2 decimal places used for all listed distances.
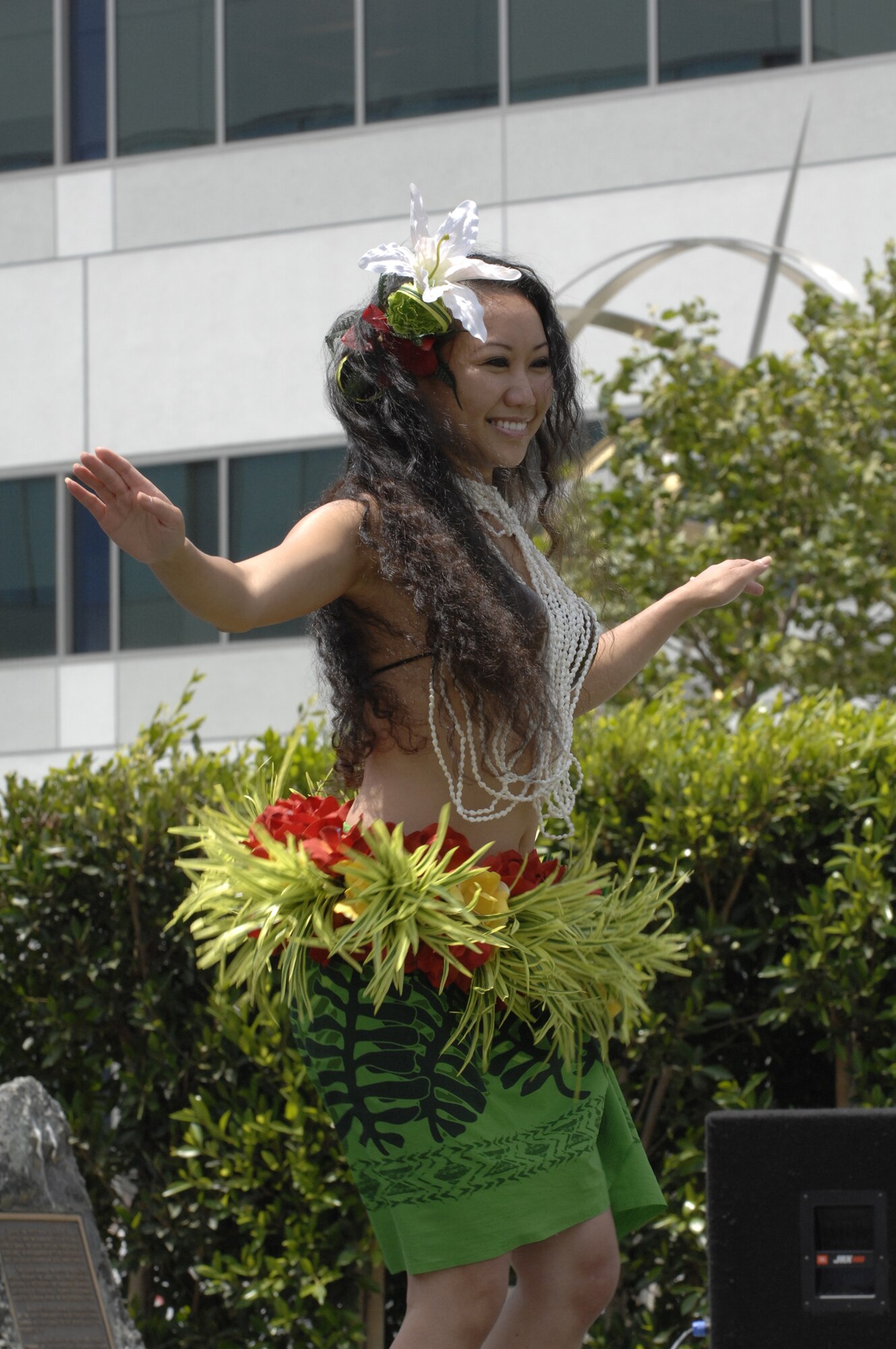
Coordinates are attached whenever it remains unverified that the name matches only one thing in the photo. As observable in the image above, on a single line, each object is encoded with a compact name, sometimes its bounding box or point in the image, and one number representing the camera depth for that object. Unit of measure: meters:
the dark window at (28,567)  24.77
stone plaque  7.08
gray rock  7.15
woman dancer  4.60
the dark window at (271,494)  23.22
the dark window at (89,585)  24.45
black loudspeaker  5.54
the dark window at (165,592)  23.84
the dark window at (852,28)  21.06
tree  14.14
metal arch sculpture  16.97
